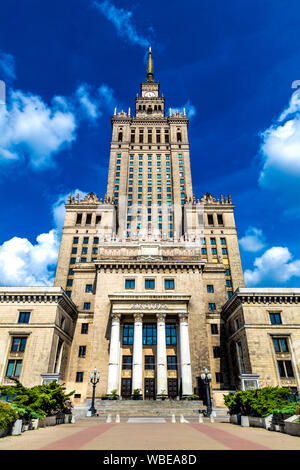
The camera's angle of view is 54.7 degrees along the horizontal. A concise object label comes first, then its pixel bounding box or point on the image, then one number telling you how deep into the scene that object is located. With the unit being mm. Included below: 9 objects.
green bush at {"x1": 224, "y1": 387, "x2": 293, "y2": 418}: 18781
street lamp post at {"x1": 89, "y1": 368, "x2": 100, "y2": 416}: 29075
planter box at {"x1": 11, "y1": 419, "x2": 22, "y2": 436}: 14188
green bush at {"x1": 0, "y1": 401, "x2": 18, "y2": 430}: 13083
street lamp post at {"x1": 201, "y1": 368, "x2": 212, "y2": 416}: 29469
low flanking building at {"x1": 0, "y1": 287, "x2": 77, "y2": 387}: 36188
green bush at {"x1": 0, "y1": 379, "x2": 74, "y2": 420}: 17078
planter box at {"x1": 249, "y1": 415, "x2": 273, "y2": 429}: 17703
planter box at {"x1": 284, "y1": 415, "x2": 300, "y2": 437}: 14242
